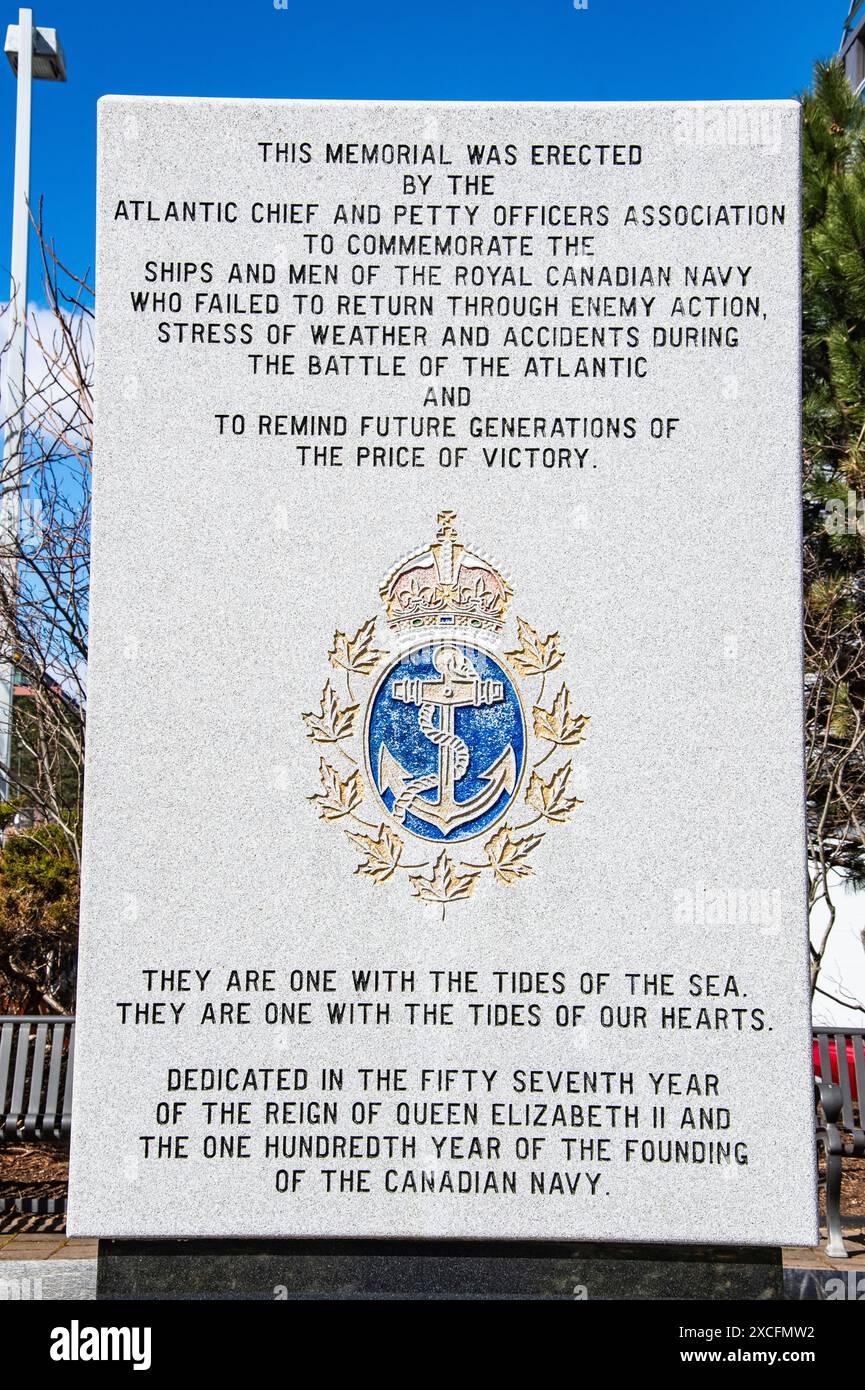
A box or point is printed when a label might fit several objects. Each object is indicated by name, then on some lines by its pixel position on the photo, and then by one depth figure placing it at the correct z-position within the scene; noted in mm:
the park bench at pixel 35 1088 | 5180
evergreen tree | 7414
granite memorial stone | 4086
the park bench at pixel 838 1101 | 4980
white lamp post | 7254
